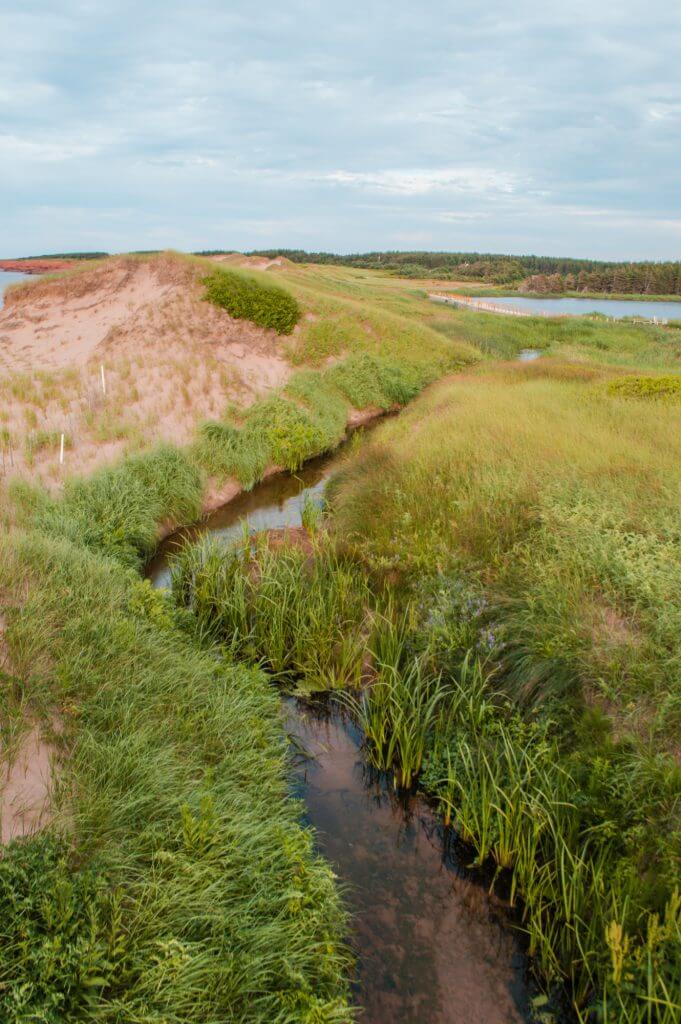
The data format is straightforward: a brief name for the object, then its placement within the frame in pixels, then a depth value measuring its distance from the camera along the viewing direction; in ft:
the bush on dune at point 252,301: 80.02
